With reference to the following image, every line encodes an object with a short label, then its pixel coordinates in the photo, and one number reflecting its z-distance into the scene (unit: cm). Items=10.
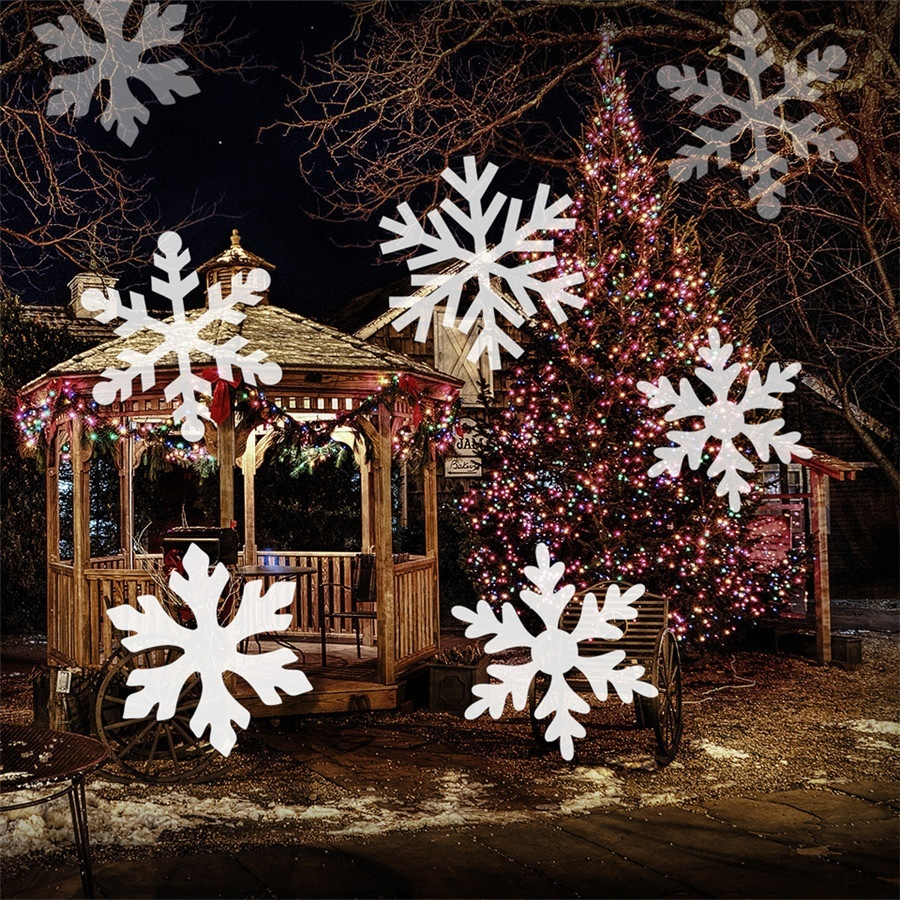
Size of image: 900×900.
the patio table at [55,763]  458
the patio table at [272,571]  1103
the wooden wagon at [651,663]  770
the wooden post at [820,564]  1245
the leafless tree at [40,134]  883
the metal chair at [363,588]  1097
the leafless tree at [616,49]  863
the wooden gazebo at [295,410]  962
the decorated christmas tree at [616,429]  1136
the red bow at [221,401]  920
